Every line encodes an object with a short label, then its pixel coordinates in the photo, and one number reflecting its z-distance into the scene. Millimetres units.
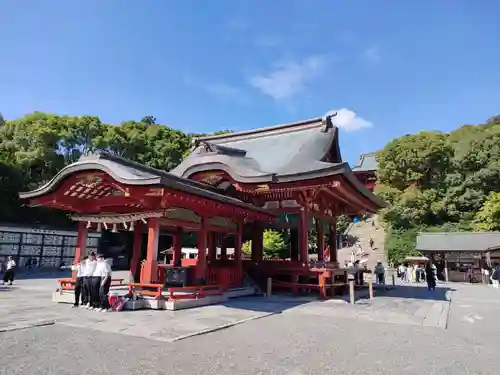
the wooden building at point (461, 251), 27812
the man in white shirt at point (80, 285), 9323
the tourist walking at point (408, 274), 26772
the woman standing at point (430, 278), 17609
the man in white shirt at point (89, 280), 9047
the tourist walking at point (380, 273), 20125
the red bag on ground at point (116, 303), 8773
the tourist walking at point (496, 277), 23500
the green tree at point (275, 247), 30688
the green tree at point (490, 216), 33656
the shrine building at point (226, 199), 9906
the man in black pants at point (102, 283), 8797
